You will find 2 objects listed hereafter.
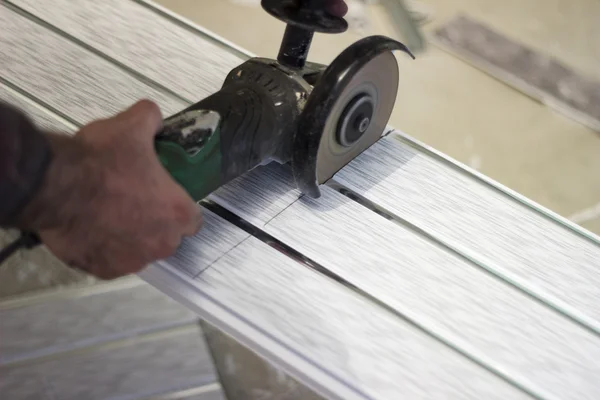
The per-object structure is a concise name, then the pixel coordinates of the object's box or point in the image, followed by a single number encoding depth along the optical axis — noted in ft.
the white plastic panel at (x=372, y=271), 1.81
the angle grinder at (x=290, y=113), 1.71
